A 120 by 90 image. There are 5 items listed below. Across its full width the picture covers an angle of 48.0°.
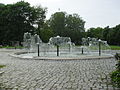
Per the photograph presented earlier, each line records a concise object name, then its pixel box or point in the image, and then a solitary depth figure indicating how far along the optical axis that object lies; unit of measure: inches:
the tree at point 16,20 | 1387.5
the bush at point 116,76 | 162.2
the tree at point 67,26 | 1944.0
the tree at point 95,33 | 2290.8
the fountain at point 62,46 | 718.8
